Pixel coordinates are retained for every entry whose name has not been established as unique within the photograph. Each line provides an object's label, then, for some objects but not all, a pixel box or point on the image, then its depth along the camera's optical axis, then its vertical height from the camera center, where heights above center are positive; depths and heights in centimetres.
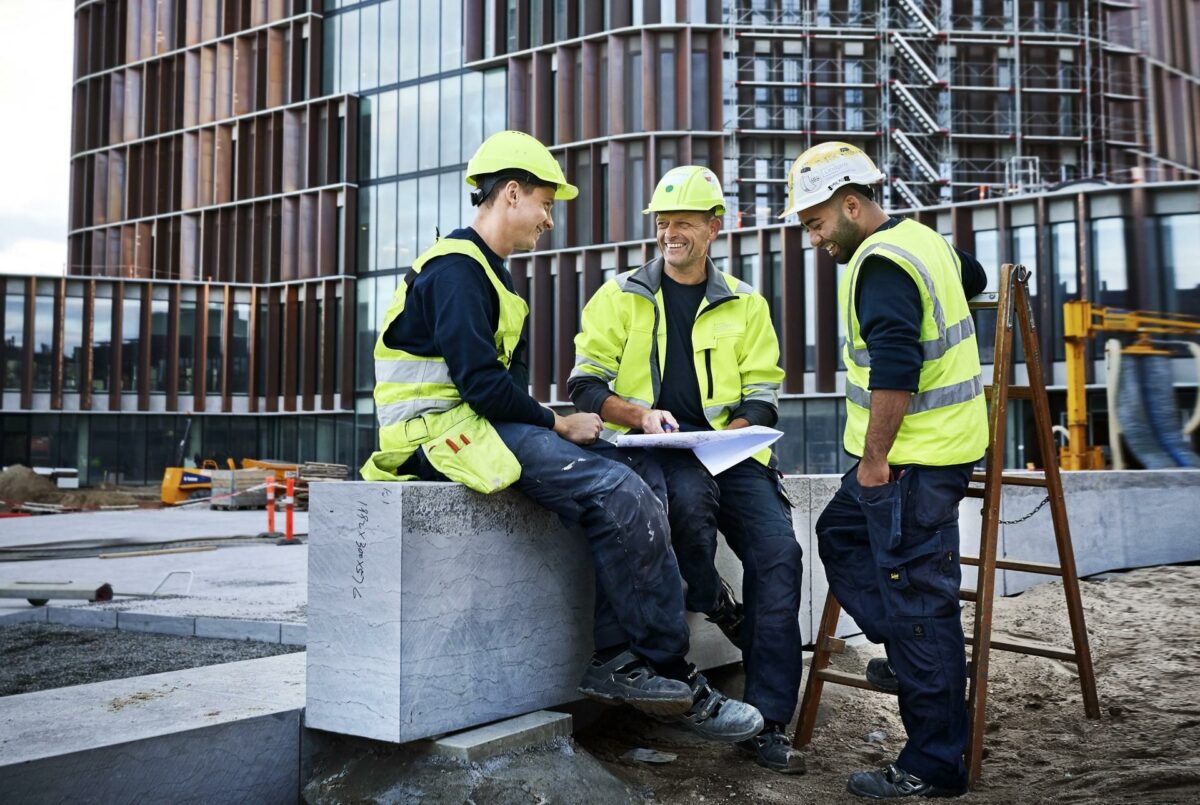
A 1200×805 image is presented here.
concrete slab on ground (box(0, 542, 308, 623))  851 -108
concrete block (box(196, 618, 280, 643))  743 -109
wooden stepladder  402 -35
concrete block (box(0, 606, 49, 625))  823 -109
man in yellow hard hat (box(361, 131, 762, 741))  378 +5
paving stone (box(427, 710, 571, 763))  362 -90
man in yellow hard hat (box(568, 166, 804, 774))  438 +39
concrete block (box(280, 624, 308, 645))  738 -110
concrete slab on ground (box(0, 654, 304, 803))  319 -82
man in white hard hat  374 +3
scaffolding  3559 +1226
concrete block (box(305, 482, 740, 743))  360 -48
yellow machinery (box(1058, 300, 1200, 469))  1572 +171
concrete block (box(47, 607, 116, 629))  798 -108
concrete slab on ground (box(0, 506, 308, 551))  1655 -104
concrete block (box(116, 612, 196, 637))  771 -109
